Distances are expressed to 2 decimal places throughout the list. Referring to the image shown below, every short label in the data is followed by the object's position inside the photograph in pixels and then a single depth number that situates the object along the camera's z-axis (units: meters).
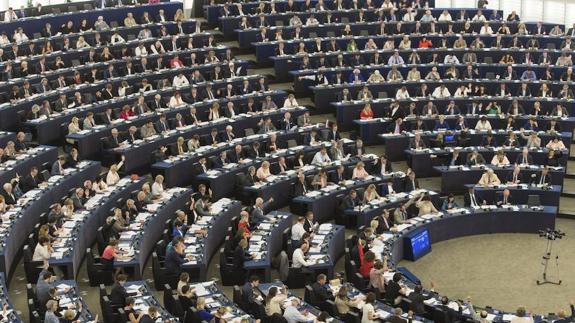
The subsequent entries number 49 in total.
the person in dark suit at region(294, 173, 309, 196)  29.56
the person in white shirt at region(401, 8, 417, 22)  42.91
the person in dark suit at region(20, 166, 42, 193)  27.38
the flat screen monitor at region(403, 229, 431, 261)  27.73
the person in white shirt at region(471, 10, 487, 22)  42.97
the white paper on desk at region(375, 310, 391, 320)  21.61
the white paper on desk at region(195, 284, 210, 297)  22.33
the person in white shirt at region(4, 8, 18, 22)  38.28
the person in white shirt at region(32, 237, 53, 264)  23.19
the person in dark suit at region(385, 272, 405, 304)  22.95
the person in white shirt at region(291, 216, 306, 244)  26.36
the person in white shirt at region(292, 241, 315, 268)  24.65
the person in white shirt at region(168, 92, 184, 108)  33.75
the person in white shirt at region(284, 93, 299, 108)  35.11
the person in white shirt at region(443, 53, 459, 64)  39.12
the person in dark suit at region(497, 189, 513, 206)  30.05
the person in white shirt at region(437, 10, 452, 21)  43.03
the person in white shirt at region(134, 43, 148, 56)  37.38
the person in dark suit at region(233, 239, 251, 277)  24.54
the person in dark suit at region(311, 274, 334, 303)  22.44
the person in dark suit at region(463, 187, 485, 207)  30.05
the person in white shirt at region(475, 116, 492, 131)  34.12
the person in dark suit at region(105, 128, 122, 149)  30.54
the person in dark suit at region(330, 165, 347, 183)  30.30
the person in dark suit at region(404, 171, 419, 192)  30.34
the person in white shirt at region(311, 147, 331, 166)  31.22
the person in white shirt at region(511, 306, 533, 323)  20.97
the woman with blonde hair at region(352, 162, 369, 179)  30.55
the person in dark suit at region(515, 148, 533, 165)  31.81
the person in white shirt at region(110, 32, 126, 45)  38.31
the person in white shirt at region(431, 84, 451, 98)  36.56
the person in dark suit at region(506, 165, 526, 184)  31.07
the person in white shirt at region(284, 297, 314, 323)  21.20
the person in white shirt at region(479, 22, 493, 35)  41.62
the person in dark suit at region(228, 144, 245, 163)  30.64
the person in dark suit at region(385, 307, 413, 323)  20.83
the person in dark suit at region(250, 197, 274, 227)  27.41
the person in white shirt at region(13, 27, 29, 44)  37.03
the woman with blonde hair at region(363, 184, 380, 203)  29.23
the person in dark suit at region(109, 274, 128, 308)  21.42
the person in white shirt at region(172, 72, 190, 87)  35.56
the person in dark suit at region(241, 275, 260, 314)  22.00
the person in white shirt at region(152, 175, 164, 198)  27.91
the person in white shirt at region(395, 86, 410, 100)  35.91
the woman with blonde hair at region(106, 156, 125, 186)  28.26
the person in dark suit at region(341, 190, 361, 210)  29.05
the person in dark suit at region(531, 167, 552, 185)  30.83
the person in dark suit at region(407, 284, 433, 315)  22.25
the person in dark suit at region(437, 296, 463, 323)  22.02
